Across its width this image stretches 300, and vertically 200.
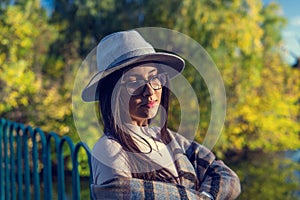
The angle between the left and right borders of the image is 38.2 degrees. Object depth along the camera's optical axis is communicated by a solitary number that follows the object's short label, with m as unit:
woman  1.08
